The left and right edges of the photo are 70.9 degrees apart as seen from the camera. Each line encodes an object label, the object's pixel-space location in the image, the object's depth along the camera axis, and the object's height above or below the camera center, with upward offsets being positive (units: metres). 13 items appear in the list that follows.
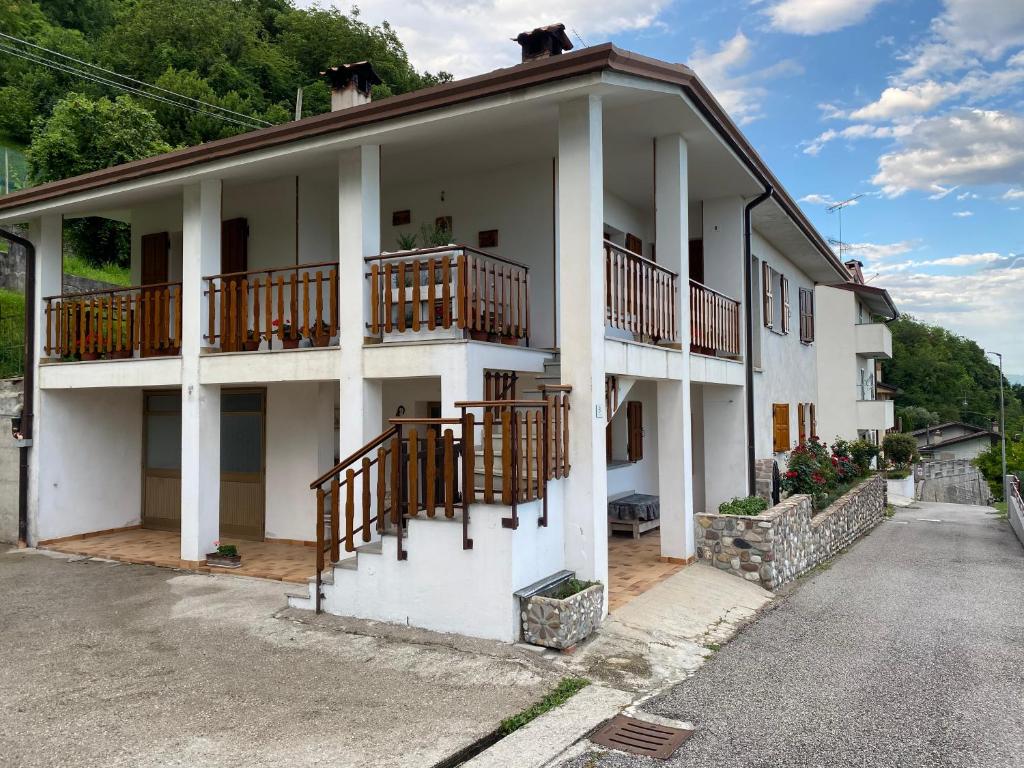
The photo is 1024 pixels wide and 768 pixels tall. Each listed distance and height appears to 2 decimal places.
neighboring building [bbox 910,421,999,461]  49.84 -2.51
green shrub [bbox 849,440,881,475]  17.39 -1.17
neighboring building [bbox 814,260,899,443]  24.36 +1.63
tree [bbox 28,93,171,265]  24.59 +9.23
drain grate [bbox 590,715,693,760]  4.43 -2.10
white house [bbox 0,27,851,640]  6.66 +0.89
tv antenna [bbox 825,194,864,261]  26.72 +7.73
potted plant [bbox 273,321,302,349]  8.75 +0.93
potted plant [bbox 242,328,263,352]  8.77 +0.87
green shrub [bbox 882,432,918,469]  25.61 -1.53
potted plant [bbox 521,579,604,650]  5.98 -1.77
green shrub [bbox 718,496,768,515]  9.20 -1.29
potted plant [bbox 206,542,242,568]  9.15 -1.87
